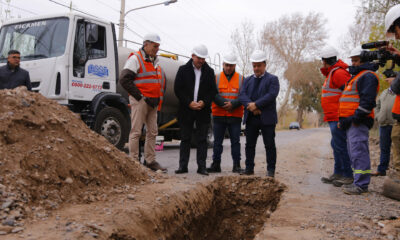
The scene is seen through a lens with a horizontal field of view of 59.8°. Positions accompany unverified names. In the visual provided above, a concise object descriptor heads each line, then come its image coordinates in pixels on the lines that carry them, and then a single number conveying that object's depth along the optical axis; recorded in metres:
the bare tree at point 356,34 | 27.80
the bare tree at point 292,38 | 37.56
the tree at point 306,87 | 40.59
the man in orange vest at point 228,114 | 6.04
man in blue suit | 5.55
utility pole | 17.02
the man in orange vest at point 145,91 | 5.45
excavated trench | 3.99
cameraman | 3.66
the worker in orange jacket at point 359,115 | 4.48
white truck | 6.81
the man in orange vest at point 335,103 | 5.18
